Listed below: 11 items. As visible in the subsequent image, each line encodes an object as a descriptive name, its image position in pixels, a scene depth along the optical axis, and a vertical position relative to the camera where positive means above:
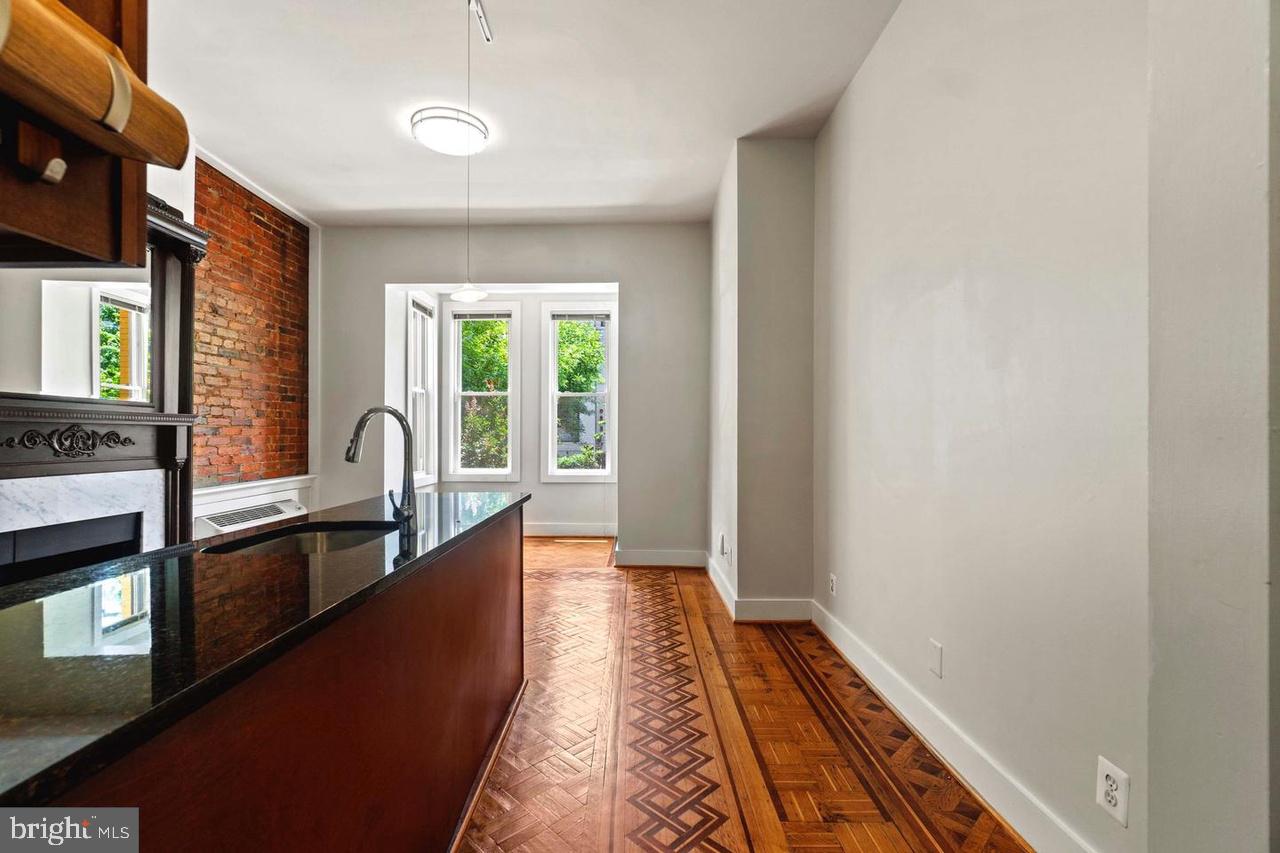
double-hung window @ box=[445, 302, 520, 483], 6.57 +0.34
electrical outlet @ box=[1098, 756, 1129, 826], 1.36 -0.85
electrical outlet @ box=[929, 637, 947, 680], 2.16 -0.85
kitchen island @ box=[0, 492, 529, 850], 0.56 -0.35
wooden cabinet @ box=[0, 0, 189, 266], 0.57 +0.33
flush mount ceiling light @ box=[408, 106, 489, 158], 3.10 +1.60
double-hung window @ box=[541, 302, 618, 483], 6.54 +0.39
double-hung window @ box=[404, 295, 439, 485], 5.87 +0.43
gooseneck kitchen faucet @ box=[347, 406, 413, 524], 1.70 -0.09
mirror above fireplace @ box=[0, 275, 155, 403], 2.41 +0.40
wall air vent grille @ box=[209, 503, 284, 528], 4.05 -0.65
